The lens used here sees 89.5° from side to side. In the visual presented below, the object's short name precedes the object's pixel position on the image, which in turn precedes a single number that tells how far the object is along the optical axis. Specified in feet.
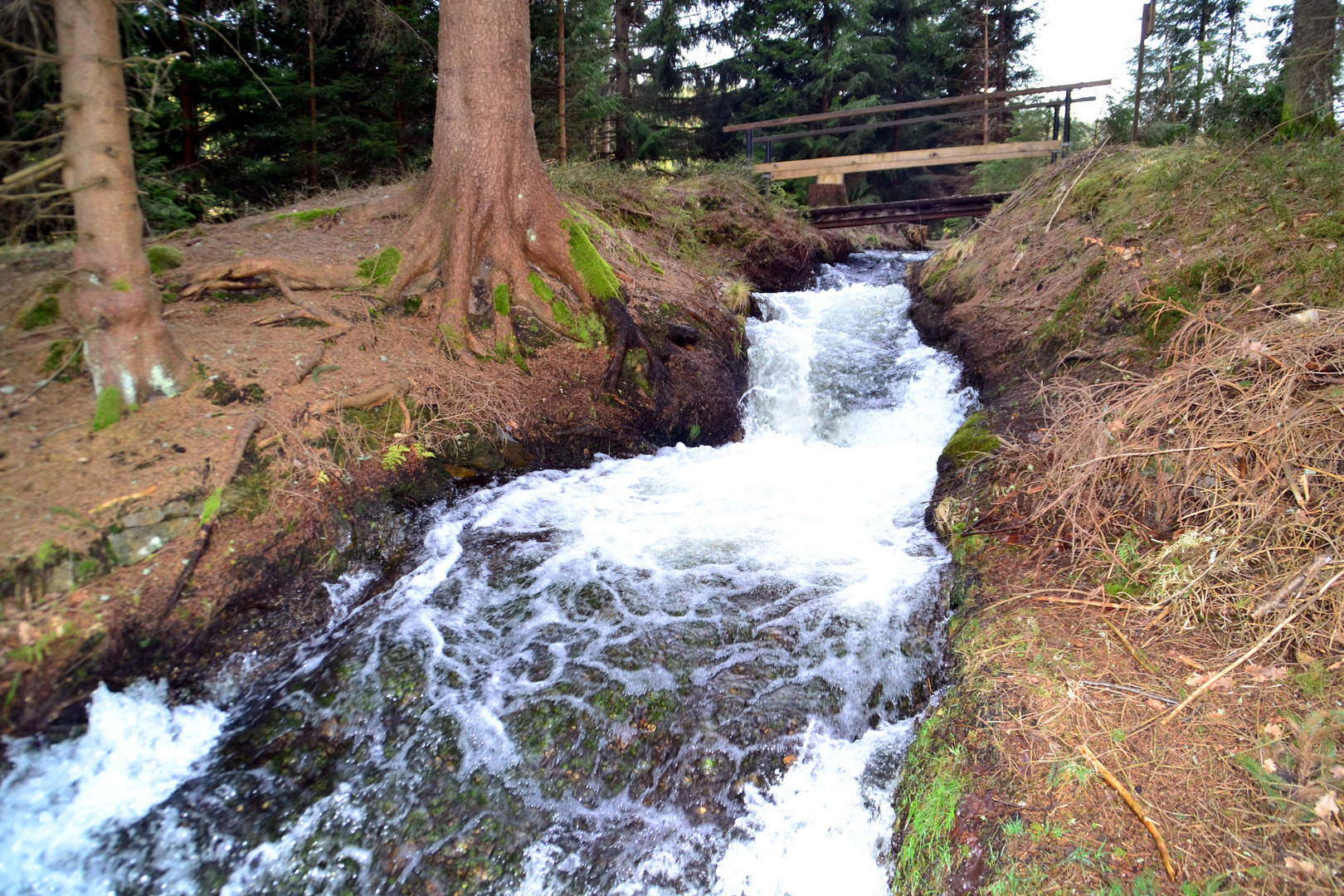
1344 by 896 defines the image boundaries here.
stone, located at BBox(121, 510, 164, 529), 13.42
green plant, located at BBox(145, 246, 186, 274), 20.89
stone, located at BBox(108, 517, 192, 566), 13.08
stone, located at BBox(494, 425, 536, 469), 21.52
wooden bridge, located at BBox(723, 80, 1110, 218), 42.34
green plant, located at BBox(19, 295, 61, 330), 16.44
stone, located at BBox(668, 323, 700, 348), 27.02
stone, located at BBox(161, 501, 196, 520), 14.01
